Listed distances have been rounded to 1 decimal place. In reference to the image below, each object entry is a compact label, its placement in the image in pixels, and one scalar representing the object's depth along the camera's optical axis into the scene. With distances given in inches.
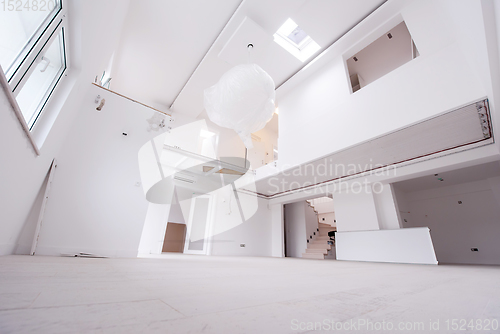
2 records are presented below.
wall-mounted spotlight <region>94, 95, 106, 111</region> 115.0
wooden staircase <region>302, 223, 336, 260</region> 260.4
